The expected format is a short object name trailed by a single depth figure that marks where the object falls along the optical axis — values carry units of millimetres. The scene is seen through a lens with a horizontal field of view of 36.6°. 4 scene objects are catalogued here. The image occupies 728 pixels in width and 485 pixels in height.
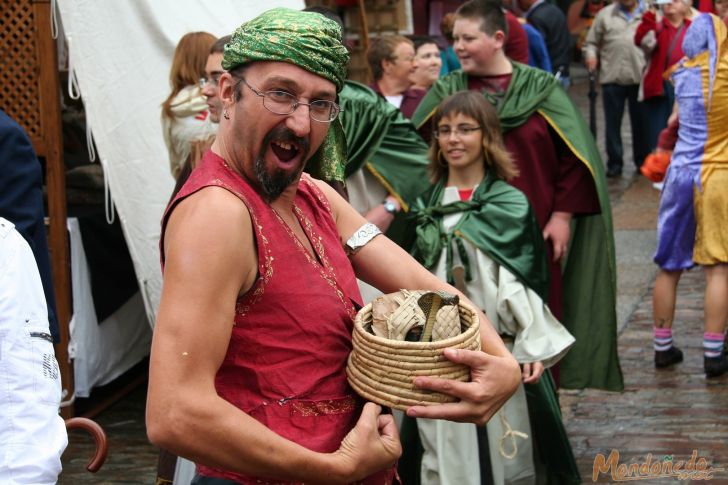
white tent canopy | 5613
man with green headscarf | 1957
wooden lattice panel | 5715
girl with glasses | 4539
